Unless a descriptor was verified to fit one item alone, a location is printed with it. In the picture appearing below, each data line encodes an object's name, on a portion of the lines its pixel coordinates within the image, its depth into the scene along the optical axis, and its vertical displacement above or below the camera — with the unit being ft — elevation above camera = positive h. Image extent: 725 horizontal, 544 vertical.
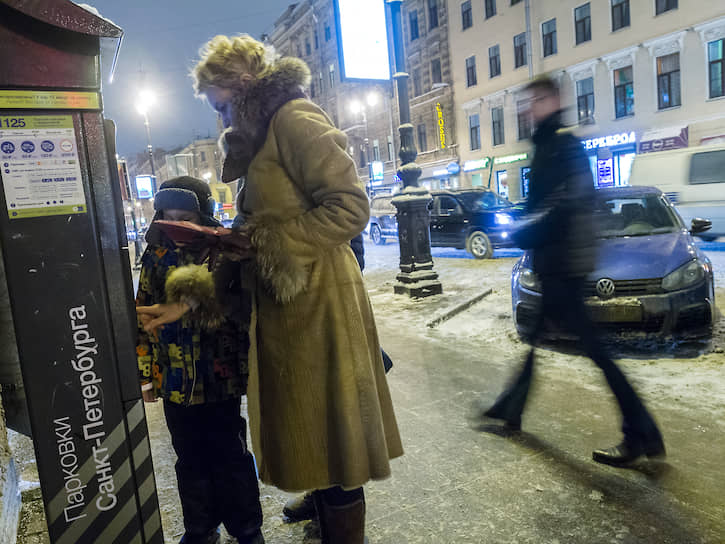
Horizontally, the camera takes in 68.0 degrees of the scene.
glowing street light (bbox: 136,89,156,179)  77.03 +18.53
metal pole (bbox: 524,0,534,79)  81.66 +23.79
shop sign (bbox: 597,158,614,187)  71.37 +2.09
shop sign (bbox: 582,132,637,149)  69.26 +6.16
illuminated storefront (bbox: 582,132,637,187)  69.97 +4.18
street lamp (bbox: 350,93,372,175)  126.11 +23.35
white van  39.22 +0.22
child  6.95 -2.18
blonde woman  5.75 -0.77
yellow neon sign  101.04 +14.69
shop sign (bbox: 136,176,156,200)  79.46 +6.66
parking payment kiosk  5.01 -0.30
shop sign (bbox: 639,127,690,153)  64.44 +5.19
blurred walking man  10.27 -0.46
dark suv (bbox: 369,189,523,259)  42.22 -1.61
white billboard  32.76 +10.50
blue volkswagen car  15.17 -2.95
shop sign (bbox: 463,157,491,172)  92.53 +6.20
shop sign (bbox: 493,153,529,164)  85.10 +6.12
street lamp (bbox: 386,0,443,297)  27.32 -0.51
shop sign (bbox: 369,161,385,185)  104.89 +7.44
